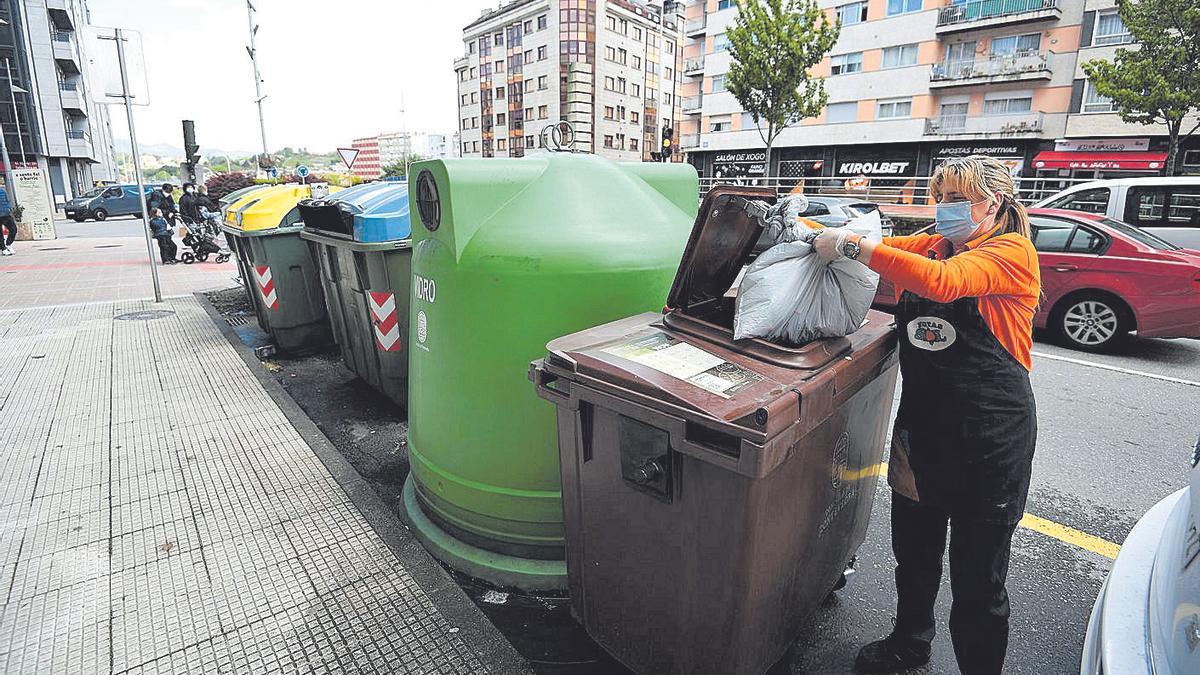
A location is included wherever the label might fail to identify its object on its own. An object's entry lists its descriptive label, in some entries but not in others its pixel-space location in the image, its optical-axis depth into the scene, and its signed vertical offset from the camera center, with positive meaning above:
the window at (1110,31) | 26.41 +6.57
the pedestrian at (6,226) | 14.16 -0.78
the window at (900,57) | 32.09 +6.72
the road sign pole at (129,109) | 8.16 +1.08
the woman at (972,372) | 1.92 -0.56
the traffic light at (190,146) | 17.91 +1.30
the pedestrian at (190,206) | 13.22 -0.27
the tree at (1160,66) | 16.77 +3.36
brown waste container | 1.74 -0.84
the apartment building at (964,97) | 27.30 +4.44
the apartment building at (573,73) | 56.16 +11.09
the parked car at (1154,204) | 8.38 -0.19
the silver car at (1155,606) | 1.39 -1.04
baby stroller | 13.23 -1.05
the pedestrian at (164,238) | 12.55 -0.89
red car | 6.48 -0.96
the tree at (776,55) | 25.20 +5.39
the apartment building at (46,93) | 36.47 +6.07
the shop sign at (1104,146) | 26.00 +1.84
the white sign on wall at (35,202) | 17.05 -0.24
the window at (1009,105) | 29.25 +3.93
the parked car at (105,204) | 28.48 -0.51
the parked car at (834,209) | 12.70 -0.38
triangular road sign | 17.92 +1.04
